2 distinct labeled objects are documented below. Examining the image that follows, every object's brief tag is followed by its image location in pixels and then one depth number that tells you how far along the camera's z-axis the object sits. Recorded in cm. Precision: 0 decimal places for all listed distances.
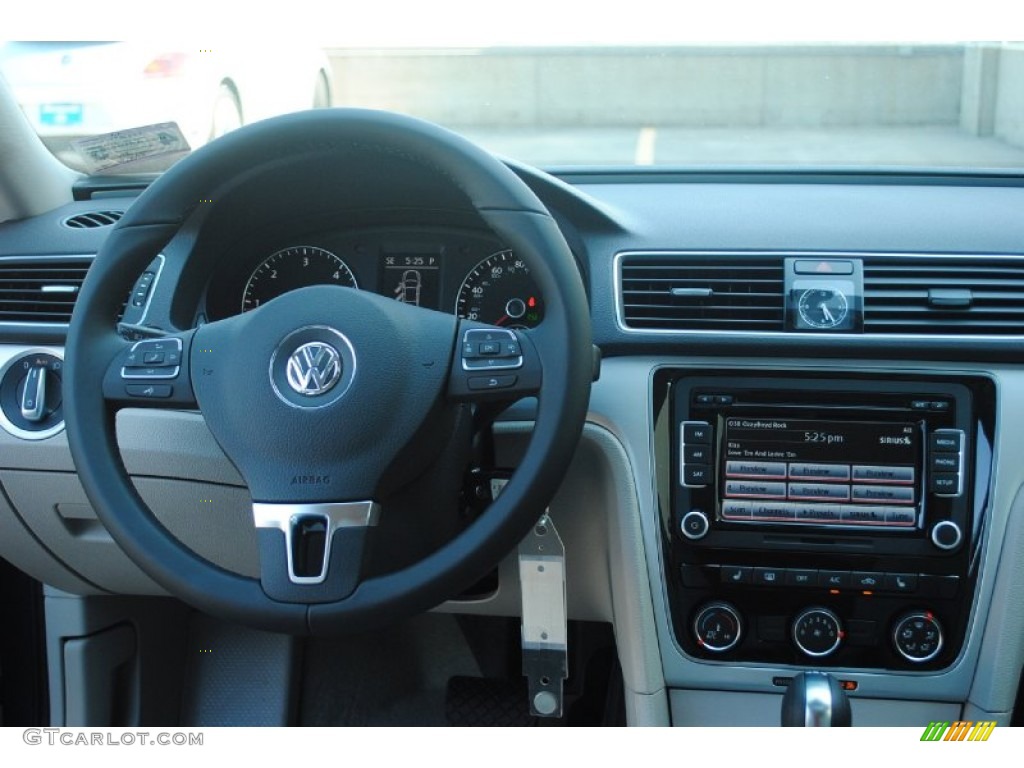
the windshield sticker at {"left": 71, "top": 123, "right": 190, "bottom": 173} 236
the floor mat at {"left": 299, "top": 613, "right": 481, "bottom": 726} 262
